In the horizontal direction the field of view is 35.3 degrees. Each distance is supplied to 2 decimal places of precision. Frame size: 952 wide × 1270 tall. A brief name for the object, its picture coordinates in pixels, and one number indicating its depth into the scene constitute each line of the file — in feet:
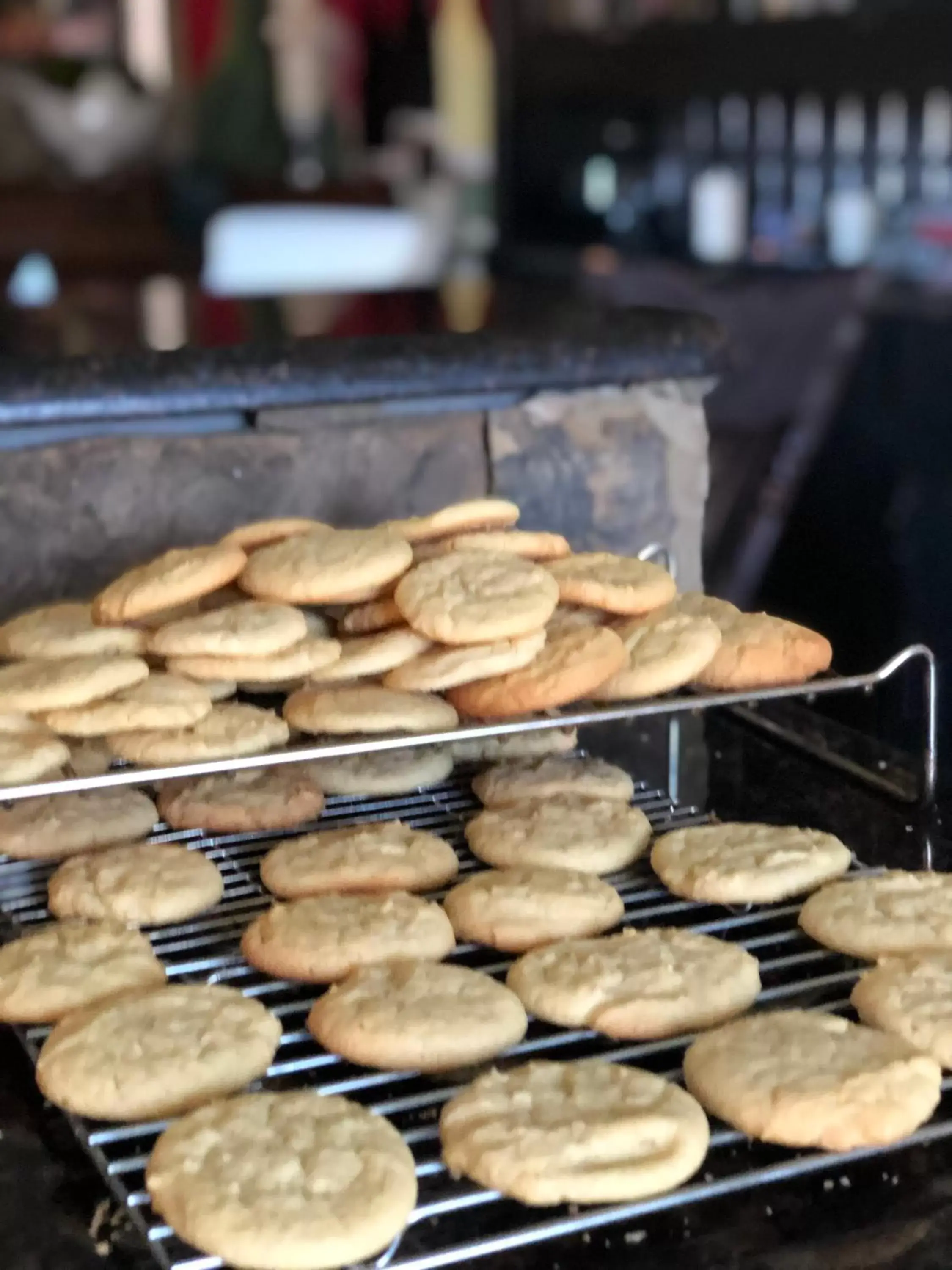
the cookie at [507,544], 3.90
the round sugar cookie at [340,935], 2.97
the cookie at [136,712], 3.36
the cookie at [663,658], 3.55
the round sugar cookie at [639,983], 2.77
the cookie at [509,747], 4.12
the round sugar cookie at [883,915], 3.02
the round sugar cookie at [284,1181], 2.17
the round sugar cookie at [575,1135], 2.29
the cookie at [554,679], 3.39
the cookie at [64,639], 3.66
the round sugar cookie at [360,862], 3.32
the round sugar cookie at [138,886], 3.22
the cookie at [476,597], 3.46
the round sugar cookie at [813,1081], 2.40
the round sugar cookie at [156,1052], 2.54
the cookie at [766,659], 3.72
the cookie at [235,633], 3.48
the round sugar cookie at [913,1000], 2.66
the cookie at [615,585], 3.74
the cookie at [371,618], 3.78
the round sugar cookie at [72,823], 3.54
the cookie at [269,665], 3.47
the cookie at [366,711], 3.43
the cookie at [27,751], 3.25
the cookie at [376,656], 3.56
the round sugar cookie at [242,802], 3.69
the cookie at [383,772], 3.91
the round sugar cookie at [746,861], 3.24
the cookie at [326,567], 3.65
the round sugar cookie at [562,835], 3.43
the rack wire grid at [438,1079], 2.31
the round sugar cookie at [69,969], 2.85
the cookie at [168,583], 3.66
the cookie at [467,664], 3.42
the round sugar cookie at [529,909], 3.12
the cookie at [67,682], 3.40
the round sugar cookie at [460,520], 3.98
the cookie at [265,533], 4.05
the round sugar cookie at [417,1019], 2.66
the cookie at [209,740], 3.39
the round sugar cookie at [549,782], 3.83
